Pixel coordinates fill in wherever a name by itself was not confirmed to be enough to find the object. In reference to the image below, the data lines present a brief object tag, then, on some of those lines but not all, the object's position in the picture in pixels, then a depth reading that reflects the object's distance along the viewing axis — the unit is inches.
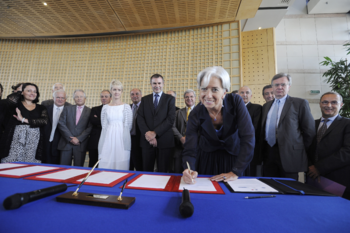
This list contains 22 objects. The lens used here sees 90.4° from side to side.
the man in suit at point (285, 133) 85.0
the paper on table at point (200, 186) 43.1
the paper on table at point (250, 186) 42.8
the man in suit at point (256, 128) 104.2
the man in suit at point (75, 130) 133.1
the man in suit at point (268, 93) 134.0
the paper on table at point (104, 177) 47.1
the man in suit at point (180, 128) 137.4
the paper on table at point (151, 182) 44.1
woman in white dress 107.8
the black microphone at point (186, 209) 28.6
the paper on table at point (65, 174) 50.1
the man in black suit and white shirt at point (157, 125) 115.9
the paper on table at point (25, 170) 53.4
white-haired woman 56.8
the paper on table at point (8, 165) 63.6
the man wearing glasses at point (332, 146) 79.5
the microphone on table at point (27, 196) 29.2
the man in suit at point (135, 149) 132.6
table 25.8
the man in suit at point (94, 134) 137.3
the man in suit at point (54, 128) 133.8
